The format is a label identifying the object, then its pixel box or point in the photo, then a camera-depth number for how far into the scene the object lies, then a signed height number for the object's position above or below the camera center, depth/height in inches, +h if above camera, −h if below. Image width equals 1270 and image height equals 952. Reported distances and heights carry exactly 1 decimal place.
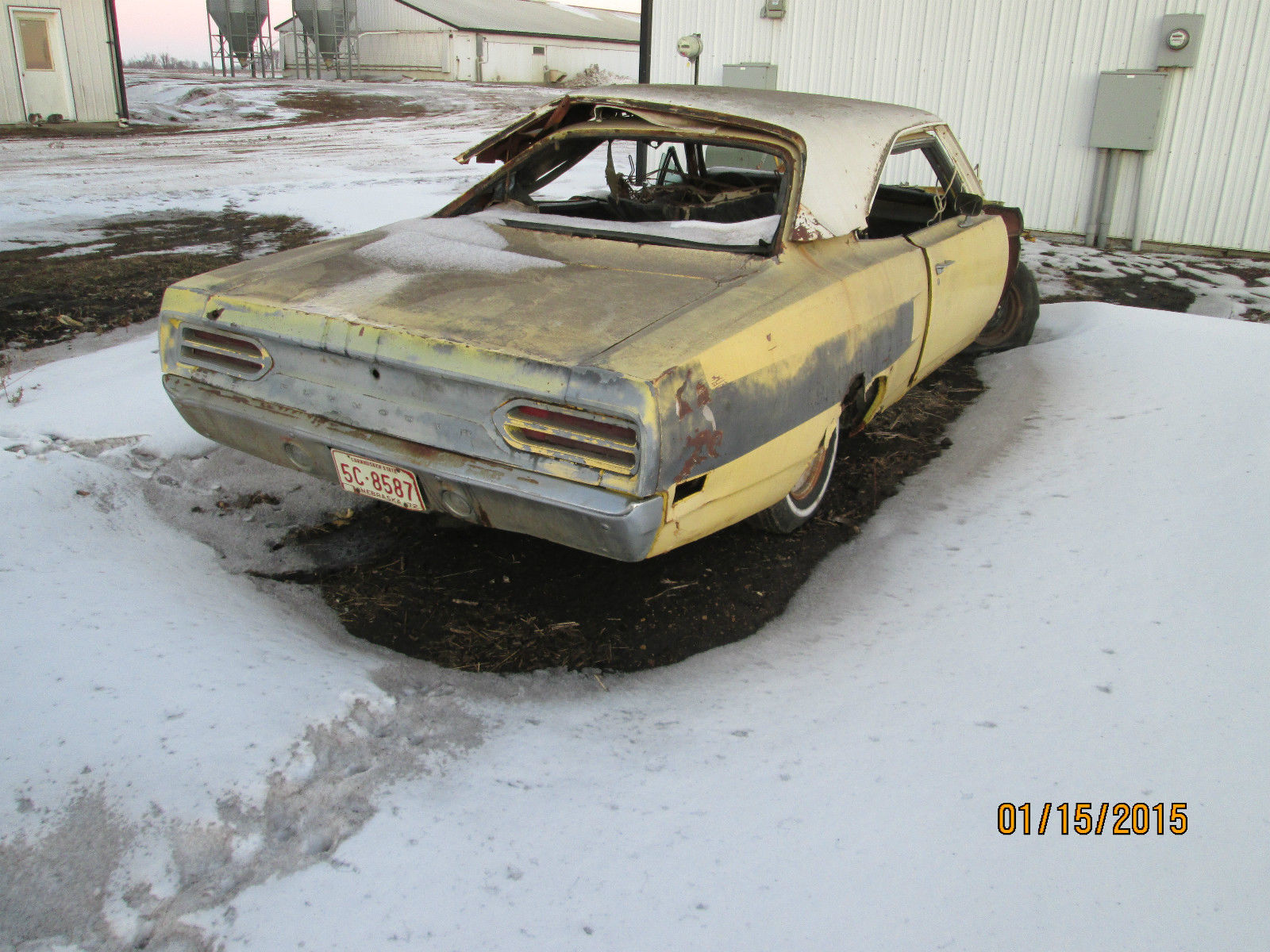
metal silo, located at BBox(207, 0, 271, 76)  1290.6 +114.9
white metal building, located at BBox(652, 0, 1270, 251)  308.0 +17.1
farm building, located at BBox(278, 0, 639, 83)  1307.8 +104.2
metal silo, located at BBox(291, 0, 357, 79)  1322.6 +120.4
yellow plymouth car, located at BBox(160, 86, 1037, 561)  85.6 -21.3
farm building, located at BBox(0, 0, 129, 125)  621.6 +30.2
